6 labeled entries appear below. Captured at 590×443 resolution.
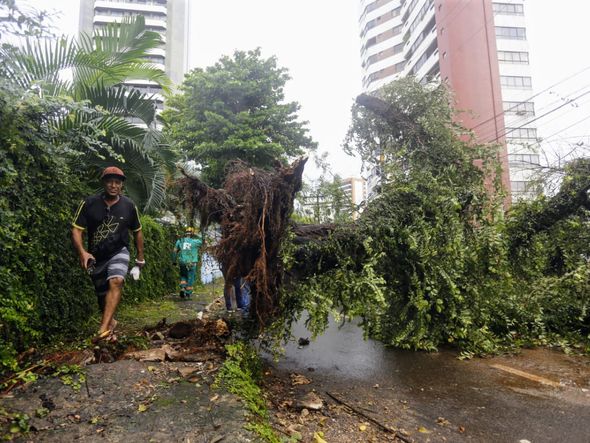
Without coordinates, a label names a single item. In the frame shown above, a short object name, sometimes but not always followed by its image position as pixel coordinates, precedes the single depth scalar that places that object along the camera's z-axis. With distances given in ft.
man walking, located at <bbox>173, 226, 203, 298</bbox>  25.91
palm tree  16.92
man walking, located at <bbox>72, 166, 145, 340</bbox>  11.76
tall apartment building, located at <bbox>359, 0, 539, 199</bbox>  98.94
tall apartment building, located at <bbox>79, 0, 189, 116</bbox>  170.60
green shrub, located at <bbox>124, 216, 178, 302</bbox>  24.16
